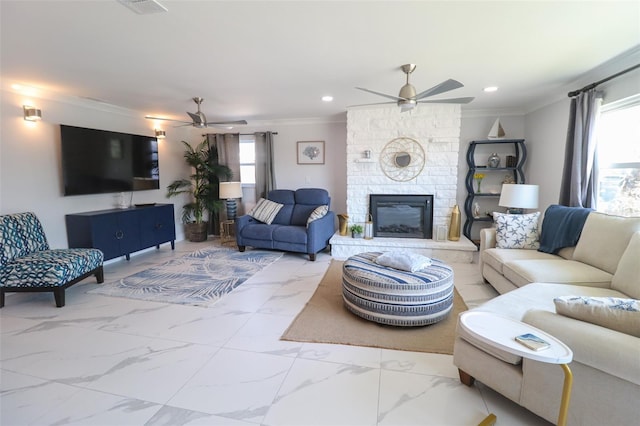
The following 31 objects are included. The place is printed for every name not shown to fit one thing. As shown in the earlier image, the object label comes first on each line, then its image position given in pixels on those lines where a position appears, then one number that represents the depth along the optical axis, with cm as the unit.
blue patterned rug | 320
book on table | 120
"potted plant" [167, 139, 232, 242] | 573
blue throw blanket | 288
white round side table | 115
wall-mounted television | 382
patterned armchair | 288
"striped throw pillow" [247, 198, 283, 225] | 512
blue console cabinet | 380
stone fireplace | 441
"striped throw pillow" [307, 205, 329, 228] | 455
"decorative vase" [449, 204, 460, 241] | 439
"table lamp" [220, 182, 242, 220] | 530
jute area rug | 229
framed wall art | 564
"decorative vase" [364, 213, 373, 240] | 464
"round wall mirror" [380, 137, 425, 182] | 456
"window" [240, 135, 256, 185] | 597
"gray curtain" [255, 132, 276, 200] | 575
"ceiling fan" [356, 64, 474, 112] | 279
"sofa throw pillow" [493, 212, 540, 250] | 329
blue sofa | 448
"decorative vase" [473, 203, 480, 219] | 499
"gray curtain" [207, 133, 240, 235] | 595
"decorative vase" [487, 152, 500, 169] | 477
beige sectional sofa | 126
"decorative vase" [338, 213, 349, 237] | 482
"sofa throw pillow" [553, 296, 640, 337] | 134
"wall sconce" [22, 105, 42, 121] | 344
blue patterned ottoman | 244
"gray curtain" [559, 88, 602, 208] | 307
